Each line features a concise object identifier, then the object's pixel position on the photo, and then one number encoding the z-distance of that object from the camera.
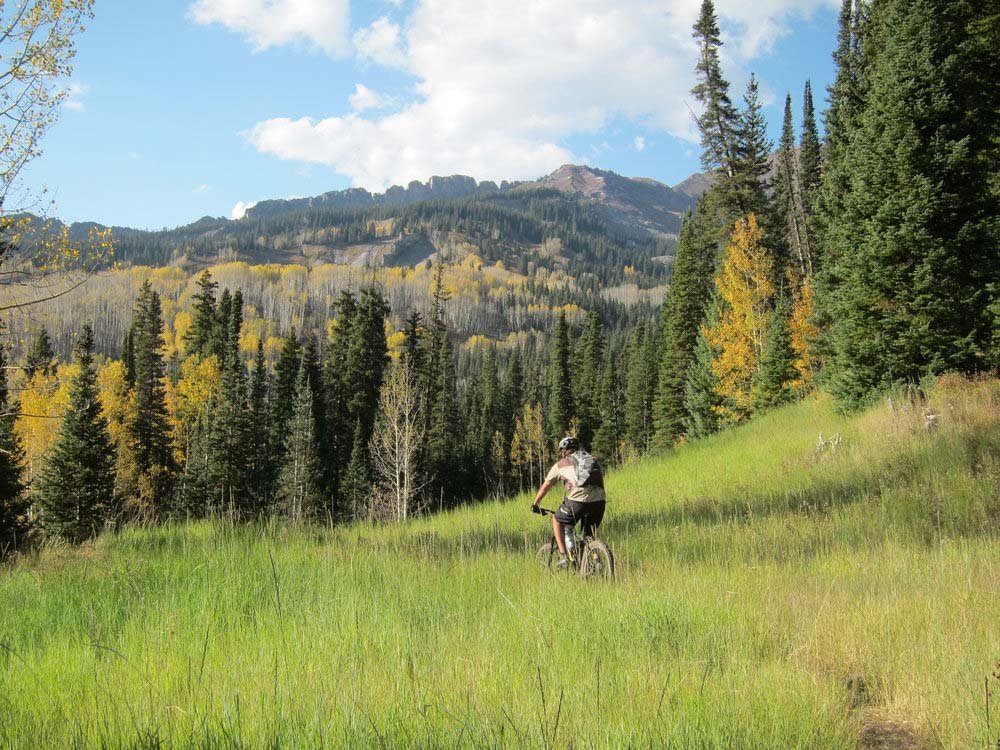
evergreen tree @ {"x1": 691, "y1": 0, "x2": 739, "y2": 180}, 27.81
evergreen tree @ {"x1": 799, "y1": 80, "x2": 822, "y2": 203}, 39.75
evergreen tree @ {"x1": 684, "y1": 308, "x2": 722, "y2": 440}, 30.37
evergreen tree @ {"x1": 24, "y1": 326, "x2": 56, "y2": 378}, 47.83
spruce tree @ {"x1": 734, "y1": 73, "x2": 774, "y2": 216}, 27.66
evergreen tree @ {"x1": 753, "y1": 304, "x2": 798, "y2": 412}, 23.12
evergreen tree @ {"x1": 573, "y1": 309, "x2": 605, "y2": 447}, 63.69
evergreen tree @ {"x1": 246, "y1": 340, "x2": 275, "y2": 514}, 35.78
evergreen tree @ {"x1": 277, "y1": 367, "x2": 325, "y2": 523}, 33.48
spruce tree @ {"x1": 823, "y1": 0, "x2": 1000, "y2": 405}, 12.66
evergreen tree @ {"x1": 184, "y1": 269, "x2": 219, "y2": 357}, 53.72
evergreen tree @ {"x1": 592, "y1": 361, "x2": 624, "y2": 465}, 62.03
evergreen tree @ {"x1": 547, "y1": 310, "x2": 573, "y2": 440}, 59.00
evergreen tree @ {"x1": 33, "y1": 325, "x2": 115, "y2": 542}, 23.73
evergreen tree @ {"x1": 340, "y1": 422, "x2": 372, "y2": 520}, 32.97
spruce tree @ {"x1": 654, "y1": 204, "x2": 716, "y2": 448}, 40.81
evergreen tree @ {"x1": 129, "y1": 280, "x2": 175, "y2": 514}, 42.19
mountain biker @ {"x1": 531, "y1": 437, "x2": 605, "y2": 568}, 7.07
